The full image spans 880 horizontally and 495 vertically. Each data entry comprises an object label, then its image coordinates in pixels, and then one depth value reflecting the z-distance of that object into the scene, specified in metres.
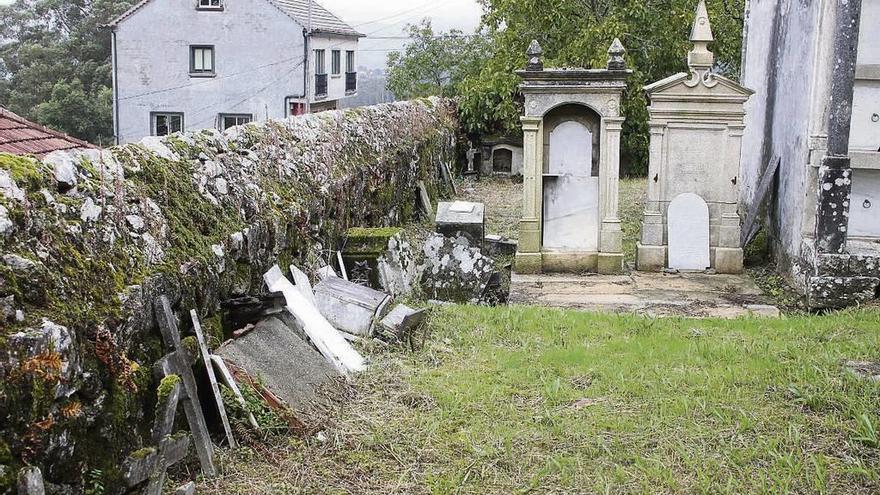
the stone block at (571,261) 10.63
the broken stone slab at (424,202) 13.67
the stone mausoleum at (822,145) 8.76
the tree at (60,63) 31.31
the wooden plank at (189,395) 3.75
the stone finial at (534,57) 10.44
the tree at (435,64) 25.23
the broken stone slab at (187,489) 3.39
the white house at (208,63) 27.44
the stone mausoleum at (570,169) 10.29
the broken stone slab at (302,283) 6.12
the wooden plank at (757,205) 10.92
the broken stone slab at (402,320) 6.12
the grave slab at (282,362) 4.54
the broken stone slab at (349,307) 6.13
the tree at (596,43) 18.72
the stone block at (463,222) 9.83
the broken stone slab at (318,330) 5.39
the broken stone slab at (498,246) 11.23
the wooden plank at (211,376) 4.04
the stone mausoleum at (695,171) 10.35
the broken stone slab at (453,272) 8.44
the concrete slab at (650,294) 8.68
